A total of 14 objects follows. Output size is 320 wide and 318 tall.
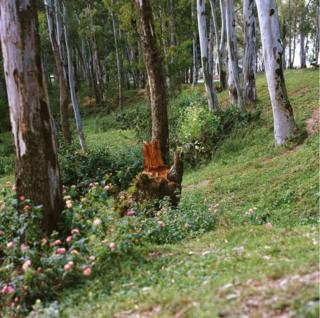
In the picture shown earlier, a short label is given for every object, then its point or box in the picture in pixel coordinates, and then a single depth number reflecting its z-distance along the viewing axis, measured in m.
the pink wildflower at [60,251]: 4.14
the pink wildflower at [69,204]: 4.81
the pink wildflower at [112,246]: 4.28
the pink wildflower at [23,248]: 4.23
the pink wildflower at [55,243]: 4.31
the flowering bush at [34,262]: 3.98
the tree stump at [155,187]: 7.43
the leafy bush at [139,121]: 16.70
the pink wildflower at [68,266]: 3.92
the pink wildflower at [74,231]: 4.43
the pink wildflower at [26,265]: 3.87
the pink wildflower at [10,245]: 4.33
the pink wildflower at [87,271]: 3.94
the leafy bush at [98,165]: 12.84
